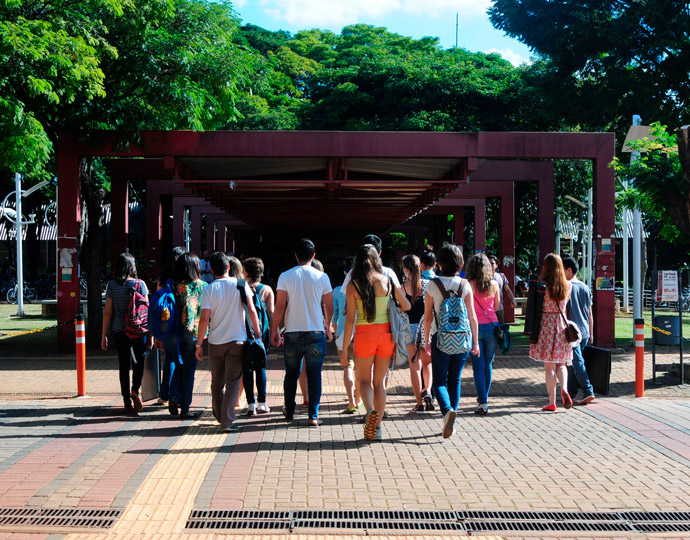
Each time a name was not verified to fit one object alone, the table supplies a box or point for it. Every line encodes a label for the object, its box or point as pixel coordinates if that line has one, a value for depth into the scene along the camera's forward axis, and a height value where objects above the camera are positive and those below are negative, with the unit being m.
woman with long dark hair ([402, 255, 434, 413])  8.16 -0.85
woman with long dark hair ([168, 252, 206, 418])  7.84 -0.62
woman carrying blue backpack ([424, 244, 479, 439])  7.04 -0.52
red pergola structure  13.22 +1.83
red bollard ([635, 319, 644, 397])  9.34 -1.10
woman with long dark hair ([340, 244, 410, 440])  6.78 -0.53
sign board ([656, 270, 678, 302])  10.30 -0.29
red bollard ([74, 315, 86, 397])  9.29 -1.10
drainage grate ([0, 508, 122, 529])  4.73 -1.54
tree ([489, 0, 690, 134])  19.52 +5.52
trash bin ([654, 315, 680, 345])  10.47 -0.85
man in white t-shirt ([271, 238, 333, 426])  7.21 -0.44
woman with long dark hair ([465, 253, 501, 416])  7.95 -0.50
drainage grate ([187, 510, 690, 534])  4.70 -1.55
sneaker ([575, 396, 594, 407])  8.73 -1.52
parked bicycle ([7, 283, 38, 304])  31.80 -1.24
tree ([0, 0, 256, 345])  11.49 +3.16
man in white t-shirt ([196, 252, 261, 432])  7.20 -0.66
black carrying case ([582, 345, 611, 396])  8.95 -1.19
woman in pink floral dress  8.27 -0.73
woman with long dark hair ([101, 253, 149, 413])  8.06 -0.60
